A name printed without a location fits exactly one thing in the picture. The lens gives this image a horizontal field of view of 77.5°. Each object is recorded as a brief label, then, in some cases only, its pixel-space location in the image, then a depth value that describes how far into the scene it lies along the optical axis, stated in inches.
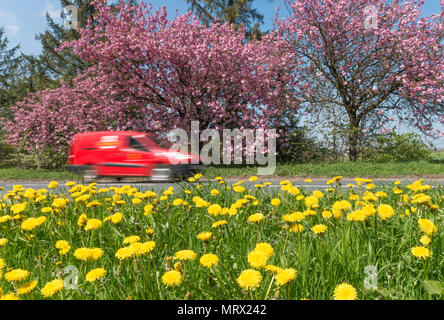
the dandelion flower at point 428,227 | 63.2
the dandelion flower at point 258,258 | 48.3
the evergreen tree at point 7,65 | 1188.2
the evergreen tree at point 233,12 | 808.9
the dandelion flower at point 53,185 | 136.5
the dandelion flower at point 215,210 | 80.8
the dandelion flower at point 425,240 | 59.2
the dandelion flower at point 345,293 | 44.7
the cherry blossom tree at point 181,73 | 517.0
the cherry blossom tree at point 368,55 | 474.6
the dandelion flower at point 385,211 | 73.2
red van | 344.2
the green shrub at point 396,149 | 552.7
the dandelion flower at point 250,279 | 45.5
